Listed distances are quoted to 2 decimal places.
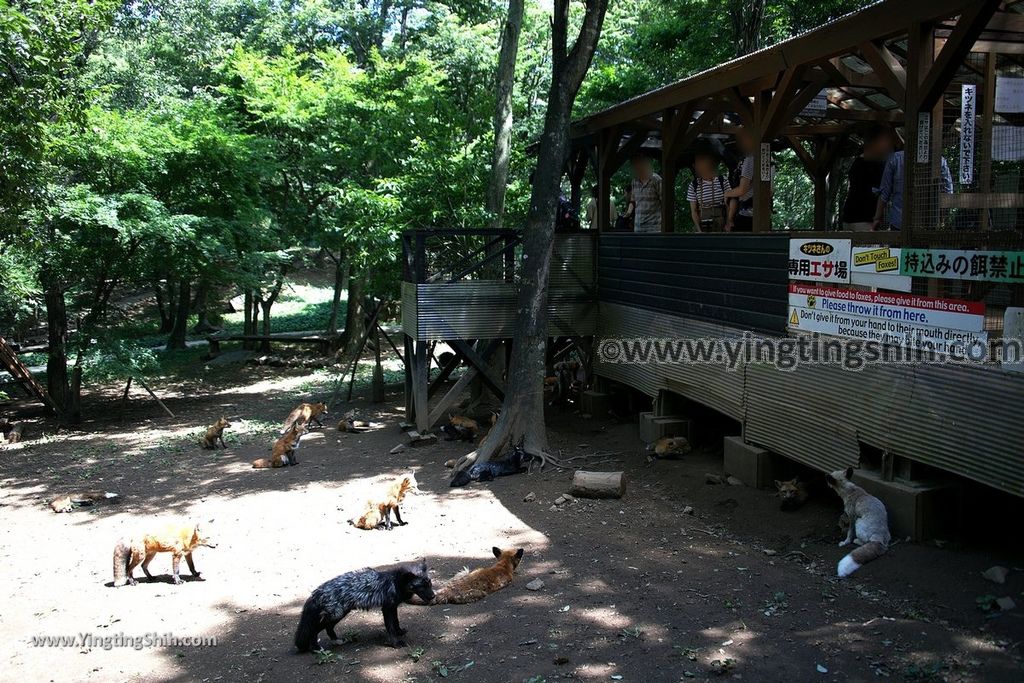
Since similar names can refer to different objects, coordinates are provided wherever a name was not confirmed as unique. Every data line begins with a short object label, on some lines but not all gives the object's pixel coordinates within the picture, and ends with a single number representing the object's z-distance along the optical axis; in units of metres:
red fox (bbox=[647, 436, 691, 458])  11.03
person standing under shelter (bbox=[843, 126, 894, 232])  9.01
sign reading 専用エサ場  8.15
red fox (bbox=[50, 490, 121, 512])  11.26
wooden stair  19.14
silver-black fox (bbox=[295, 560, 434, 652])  6.29
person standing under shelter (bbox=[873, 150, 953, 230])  8.30
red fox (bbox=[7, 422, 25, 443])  17.28
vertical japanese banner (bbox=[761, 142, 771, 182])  9.33
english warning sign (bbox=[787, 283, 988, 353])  6.79
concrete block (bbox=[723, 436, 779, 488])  9.41
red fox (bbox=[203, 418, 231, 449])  14.85
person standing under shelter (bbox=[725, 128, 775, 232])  10.06
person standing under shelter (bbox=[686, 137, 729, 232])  11.48
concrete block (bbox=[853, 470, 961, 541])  7.29
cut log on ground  9.91
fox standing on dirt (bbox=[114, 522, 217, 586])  8.14
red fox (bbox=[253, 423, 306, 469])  13.03
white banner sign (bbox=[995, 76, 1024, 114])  7.45
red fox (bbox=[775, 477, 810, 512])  8.74
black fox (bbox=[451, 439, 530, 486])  11.22
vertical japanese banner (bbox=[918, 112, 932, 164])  7.10
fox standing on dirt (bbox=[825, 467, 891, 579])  7.21
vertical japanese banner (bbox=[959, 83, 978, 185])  6.65
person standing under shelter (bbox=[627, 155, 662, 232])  12.95
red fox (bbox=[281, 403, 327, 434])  15.79
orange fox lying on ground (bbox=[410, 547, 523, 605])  7.22
